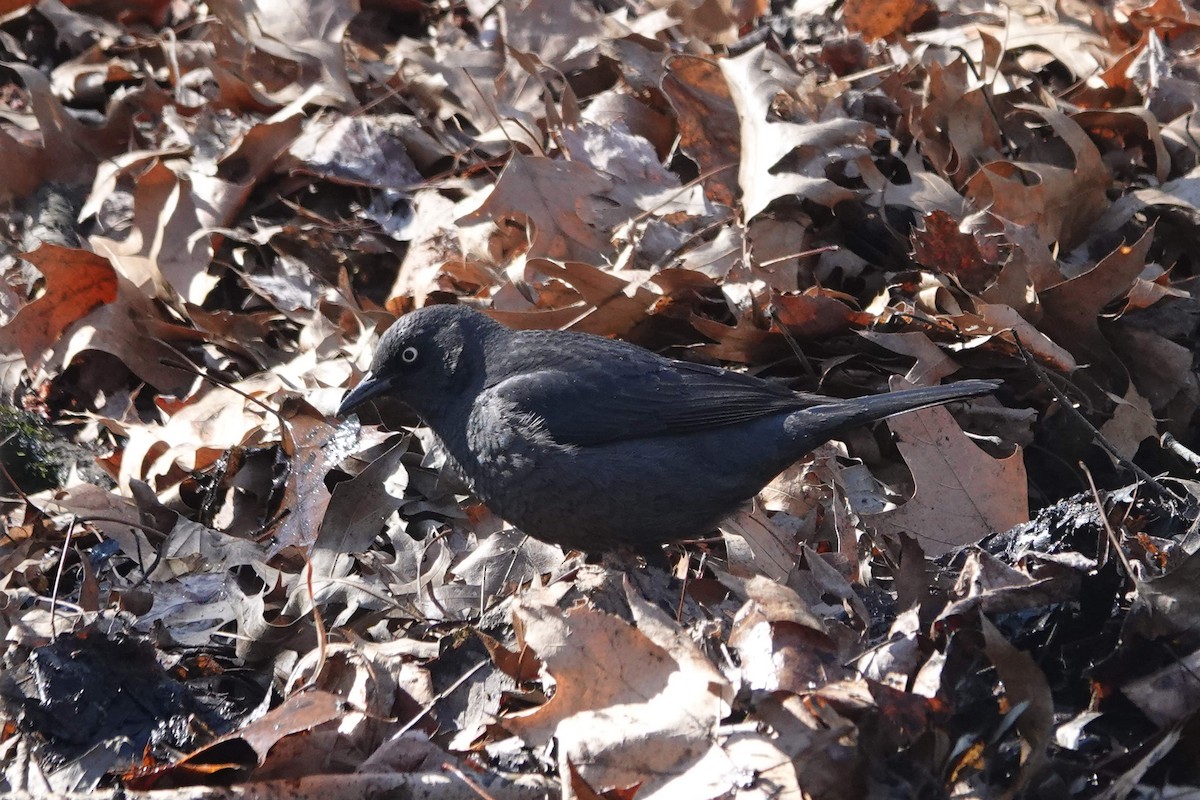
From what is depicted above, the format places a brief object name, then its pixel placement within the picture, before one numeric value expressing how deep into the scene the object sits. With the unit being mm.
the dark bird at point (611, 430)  7684
